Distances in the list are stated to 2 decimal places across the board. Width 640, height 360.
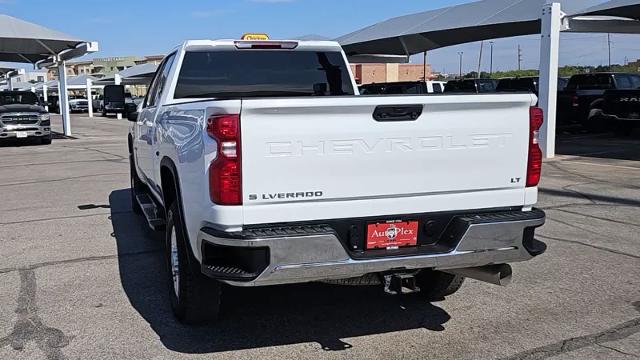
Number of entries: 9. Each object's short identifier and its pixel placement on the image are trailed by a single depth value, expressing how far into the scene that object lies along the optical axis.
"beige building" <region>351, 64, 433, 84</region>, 77.88
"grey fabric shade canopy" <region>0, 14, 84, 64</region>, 21.59
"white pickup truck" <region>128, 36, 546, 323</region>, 3.50
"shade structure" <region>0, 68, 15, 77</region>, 50.22
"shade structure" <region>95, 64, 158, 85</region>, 50.50
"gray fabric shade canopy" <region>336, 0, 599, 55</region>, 16.89
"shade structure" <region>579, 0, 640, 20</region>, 14.61
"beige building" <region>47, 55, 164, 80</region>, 114.81
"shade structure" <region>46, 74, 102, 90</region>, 63.95
